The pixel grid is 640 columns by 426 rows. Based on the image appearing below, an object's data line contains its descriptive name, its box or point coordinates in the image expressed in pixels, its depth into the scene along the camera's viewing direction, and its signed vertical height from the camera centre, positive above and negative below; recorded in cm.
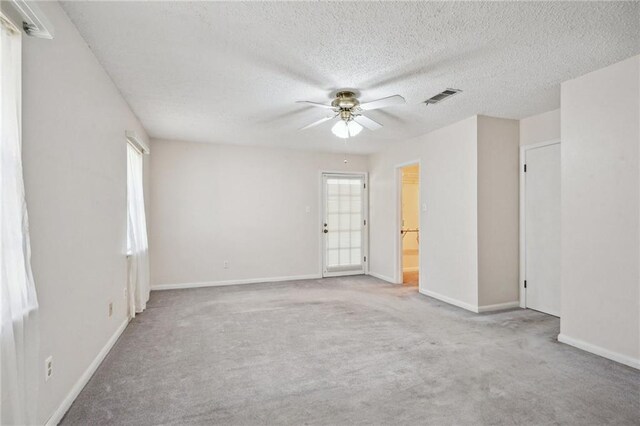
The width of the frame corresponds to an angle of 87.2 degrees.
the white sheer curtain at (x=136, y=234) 374 -27
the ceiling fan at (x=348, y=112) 303 +93
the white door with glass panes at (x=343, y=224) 643 -28
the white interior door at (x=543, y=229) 388 -24
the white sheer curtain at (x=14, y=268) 134 -24
